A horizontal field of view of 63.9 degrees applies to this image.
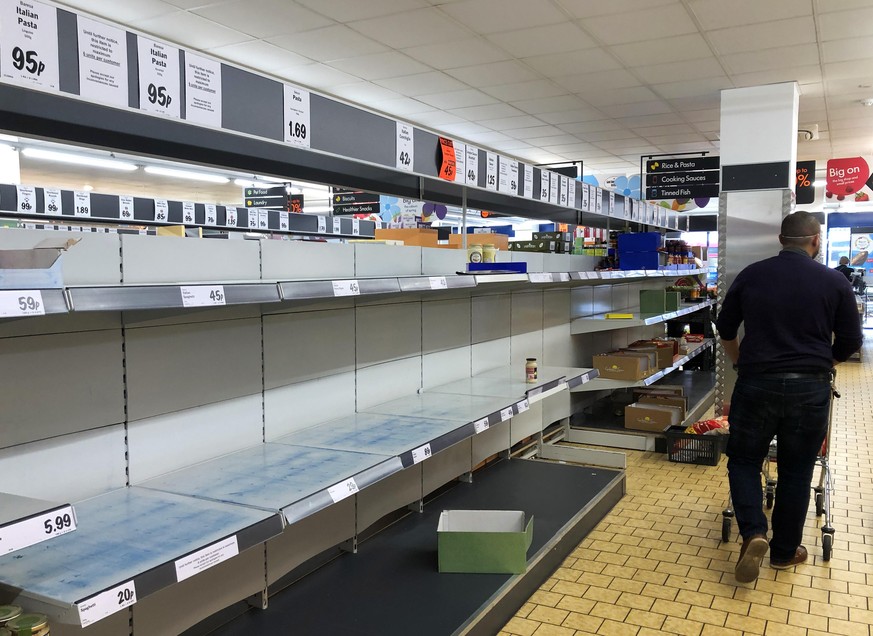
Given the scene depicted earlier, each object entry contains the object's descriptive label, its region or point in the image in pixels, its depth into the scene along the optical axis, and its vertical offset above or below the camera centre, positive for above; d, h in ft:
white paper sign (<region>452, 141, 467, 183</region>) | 14.61 +2.29
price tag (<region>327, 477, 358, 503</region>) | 7.54 -2.41
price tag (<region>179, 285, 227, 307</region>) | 6.33 -0.23
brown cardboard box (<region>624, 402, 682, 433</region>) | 20.04 -4.29
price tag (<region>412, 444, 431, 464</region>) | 9.13 -2.43
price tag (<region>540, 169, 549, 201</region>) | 19.40 +2.33
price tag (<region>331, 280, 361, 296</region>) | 8.41 -0.22
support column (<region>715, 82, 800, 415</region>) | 21.20 +2.67
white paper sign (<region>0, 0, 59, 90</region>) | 6.82 +2.27
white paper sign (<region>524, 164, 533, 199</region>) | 18.28 +2.30
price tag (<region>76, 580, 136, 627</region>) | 4.97 -2.42
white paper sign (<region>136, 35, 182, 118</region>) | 8.21 +2.31
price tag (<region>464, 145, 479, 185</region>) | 15.03 +2.23
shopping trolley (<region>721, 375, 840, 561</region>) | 12.17 -4.58
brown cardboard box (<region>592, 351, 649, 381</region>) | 19.62 -2.76
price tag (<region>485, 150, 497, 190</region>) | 15.94 +2.27
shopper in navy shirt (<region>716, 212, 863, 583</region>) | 11.17 -1.70
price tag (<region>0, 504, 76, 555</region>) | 4.70 -1.79
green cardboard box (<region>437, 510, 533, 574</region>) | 10.24 -4.13
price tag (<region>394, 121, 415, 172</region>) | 12.66 +2.20
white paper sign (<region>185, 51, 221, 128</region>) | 8.84 +2.31
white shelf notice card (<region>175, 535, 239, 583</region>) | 5.76 -2.44
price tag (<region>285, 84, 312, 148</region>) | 10.31 +2.28
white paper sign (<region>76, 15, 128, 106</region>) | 7.59 +2.31
